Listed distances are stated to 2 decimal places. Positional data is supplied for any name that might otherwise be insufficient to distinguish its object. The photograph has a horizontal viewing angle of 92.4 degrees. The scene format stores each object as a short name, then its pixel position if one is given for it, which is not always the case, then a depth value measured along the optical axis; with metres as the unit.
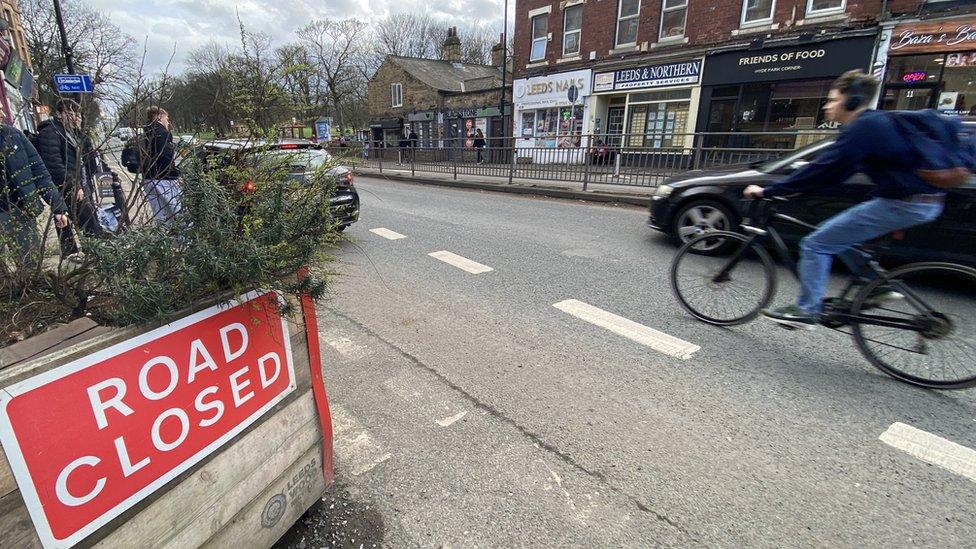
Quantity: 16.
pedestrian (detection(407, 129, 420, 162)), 17.79
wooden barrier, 1.18
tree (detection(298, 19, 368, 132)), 37.00
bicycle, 3.08
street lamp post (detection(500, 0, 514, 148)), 24.24
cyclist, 2.90
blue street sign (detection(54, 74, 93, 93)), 9.72
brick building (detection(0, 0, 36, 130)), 12.83
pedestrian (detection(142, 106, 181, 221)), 1.73
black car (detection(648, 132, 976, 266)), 4.39
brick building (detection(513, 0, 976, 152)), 12.38
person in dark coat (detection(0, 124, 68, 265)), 1.75
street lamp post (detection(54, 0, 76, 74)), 13.02
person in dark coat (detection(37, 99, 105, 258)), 1.84
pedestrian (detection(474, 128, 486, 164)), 15.05
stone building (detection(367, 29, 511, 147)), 27.47
